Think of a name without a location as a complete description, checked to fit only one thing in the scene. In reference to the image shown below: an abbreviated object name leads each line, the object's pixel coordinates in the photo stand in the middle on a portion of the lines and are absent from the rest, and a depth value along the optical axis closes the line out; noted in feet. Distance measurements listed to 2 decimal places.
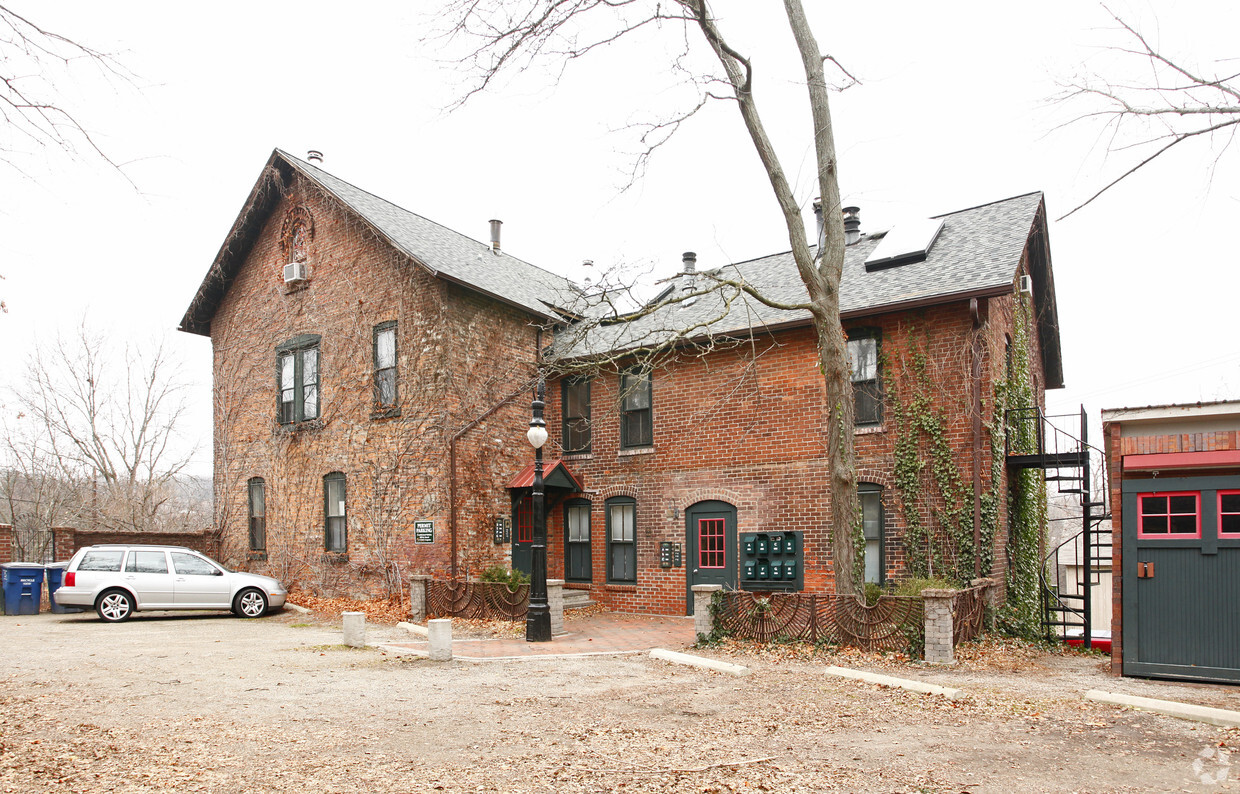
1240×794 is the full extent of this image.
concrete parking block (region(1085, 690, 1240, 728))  22.97
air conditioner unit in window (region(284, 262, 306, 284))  60.64
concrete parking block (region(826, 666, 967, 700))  26.78
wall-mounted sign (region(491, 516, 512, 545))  54.13
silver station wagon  47.26
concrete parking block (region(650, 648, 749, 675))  31.59
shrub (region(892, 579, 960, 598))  36.17
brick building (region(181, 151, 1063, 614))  44.32
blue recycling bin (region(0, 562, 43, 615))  51.03
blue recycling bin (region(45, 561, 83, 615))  53.42
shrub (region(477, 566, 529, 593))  48.44
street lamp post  40.34
